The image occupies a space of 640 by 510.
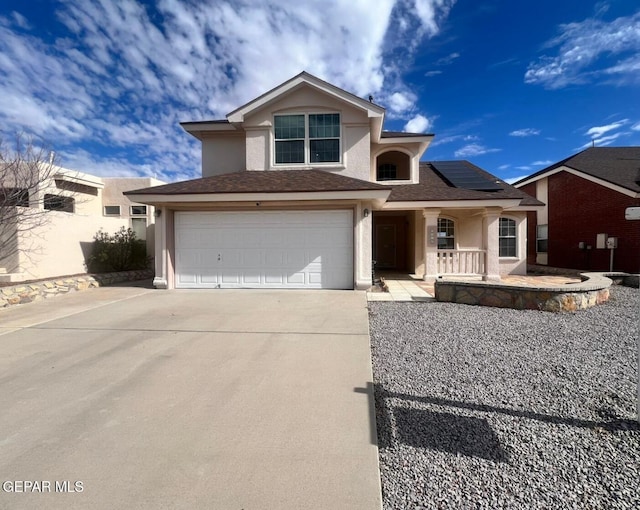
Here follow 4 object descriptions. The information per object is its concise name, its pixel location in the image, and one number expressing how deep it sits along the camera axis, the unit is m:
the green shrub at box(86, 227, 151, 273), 11.27
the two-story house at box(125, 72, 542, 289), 9.36
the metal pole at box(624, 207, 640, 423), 3.13
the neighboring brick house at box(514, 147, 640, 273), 12.23
